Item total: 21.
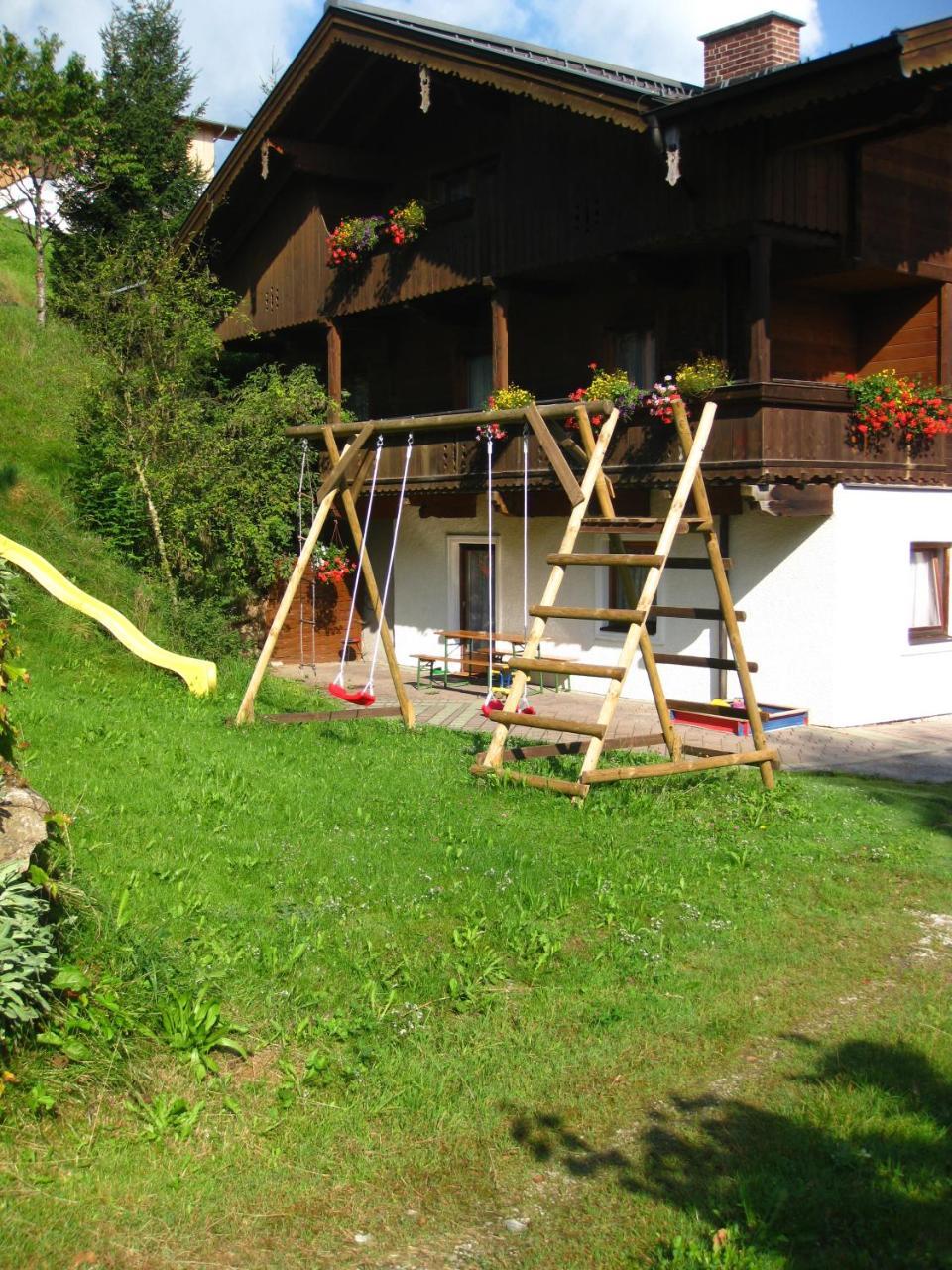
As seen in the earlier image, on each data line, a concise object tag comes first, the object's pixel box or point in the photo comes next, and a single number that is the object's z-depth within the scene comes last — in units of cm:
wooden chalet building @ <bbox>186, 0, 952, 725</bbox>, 1370
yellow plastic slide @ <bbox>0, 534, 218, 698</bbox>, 1157
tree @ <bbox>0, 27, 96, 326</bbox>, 2255
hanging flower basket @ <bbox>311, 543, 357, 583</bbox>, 1830
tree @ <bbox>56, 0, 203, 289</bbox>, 2380
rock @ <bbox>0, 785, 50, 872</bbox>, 445
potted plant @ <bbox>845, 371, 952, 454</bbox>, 1409
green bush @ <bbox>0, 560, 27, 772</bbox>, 479
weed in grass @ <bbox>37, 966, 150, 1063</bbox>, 423
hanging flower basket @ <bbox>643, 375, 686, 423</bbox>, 1398
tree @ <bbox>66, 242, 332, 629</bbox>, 1658
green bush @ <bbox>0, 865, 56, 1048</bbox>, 412
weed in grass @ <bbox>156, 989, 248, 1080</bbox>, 438
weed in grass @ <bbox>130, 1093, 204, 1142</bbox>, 403
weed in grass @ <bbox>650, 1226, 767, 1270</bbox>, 343
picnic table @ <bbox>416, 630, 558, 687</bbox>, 1702
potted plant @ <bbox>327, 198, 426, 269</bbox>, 1825
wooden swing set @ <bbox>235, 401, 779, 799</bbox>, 804
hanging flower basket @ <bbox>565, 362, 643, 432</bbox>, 1434
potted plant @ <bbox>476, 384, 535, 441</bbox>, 1609
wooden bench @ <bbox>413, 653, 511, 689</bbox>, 1708
